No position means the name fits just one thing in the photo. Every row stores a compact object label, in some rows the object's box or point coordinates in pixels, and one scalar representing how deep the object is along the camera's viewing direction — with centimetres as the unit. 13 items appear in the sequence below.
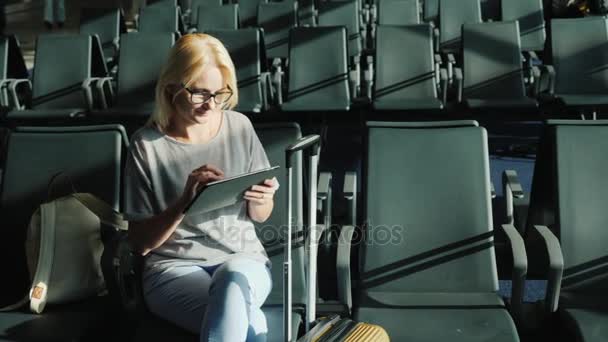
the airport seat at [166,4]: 600
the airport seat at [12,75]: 450
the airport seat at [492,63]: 427
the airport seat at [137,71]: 433
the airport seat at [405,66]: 423
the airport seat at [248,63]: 437
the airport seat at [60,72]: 443
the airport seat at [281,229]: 199
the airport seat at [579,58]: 422
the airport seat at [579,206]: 205
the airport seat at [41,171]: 212
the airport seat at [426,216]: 208
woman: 165
